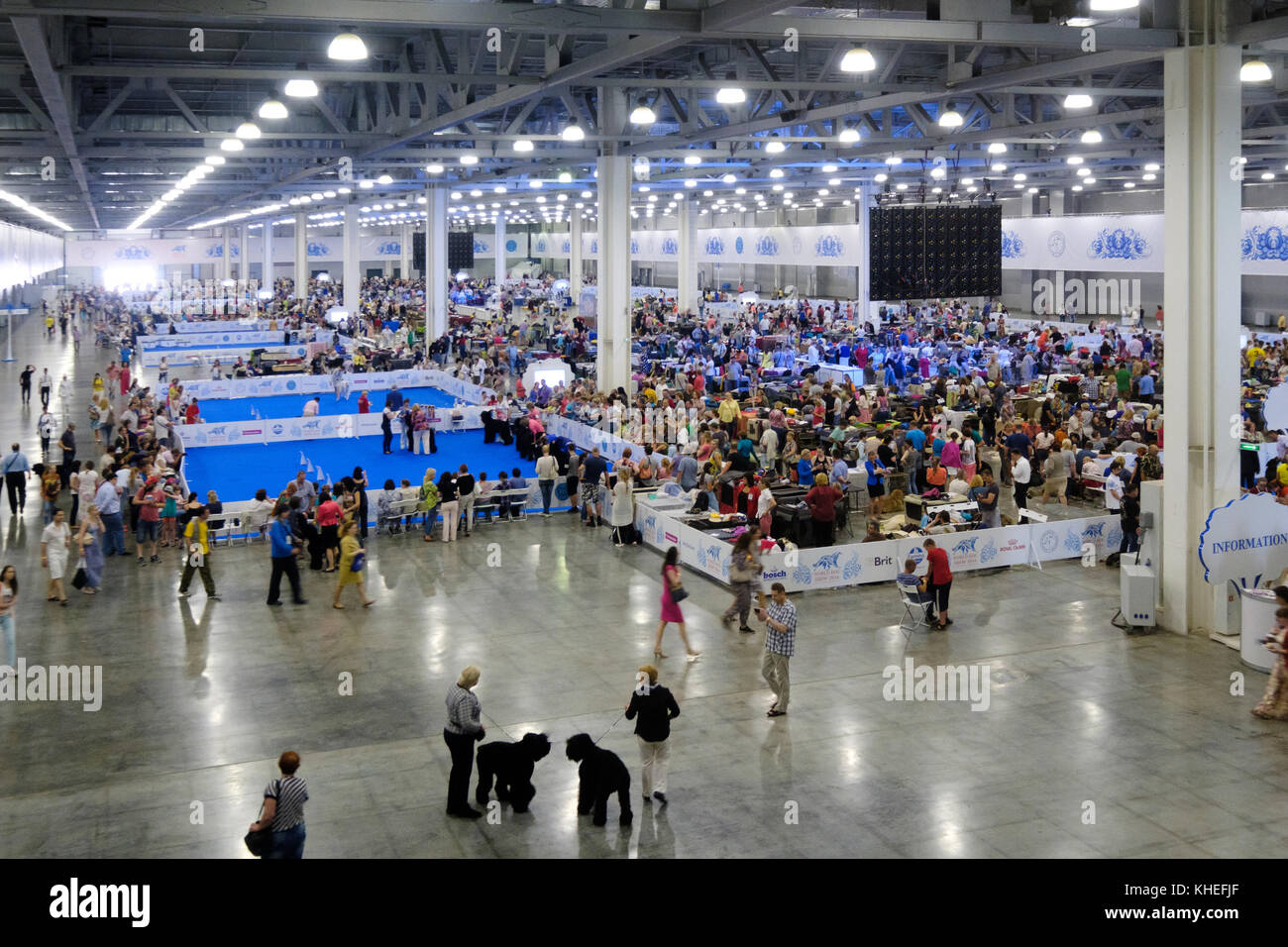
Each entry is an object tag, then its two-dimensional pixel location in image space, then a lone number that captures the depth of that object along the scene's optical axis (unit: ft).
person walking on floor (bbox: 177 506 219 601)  51.39
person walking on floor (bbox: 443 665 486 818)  31.32
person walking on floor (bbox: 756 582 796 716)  36.99
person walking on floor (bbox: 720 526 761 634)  46.24
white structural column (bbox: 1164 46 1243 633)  45.29
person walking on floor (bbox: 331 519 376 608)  50.06
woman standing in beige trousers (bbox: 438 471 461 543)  63.00
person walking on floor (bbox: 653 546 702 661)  43.04
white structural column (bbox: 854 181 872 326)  140.87
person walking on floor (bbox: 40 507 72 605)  51.08
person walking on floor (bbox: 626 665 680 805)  31.19
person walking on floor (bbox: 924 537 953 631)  46.98
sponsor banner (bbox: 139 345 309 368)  143.95
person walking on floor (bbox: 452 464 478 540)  64.39
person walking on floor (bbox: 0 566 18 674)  41.27
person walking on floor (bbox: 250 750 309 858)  26.02
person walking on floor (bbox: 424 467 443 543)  63.46
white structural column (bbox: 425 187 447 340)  142.31
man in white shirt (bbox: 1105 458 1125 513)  62.44
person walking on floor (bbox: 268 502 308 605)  50.65
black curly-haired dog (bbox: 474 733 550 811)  31.60
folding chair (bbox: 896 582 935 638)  47.06
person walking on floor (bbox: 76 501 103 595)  52.75
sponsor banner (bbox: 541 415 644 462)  77.87
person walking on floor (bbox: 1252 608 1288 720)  36.83
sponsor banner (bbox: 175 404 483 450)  97.55
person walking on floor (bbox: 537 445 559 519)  68.39
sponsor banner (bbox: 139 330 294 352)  161.77
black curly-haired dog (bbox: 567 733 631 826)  30.68
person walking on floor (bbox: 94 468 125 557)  59.00
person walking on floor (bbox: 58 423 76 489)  74.59
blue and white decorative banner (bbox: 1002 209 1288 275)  123.24
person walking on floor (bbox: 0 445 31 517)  67.82
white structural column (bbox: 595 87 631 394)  91.35
